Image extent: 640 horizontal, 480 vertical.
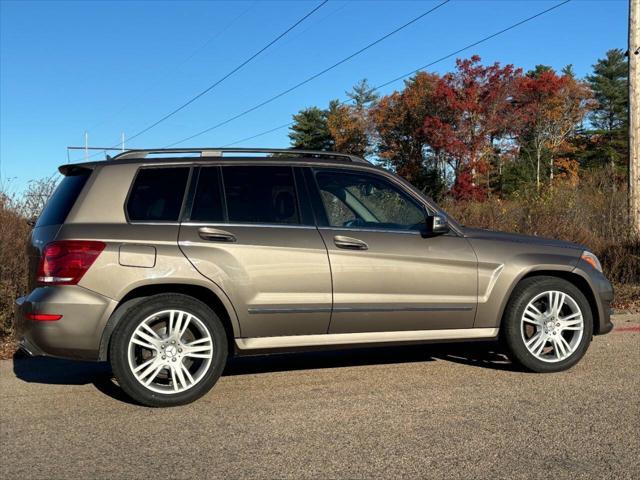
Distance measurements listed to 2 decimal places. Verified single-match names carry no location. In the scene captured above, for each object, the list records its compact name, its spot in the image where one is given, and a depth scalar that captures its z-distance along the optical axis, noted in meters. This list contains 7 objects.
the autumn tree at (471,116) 39.44
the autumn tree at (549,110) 43.12
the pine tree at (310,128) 63.52
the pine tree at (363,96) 59.97
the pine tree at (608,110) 50.09
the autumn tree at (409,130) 42.44
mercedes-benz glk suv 4.43
